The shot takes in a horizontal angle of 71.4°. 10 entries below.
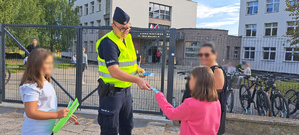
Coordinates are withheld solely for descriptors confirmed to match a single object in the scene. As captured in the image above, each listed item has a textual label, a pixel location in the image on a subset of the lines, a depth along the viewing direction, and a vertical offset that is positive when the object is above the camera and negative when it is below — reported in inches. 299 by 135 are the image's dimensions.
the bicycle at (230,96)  240.4 -44.3
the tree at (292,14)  373.2 +83.7
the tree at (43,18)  205.8 +126.7
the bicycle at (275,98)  223.1 -41.9
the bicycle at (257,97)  218.9 -44.8
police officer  95.3 -7.6
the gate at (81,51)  193.1 +3.3
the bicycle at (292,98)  252.9 -47.8
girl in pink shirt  77.8 -19.7
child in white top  74.0 -15.1
